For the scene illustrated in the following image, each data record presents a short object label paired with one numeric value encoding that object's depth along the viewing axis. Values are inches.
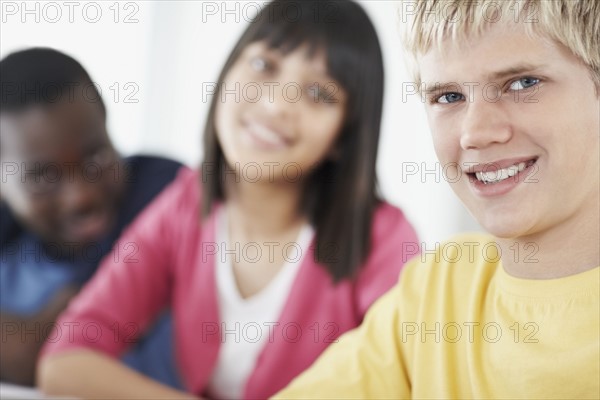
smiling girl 55.7
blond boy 41.4
